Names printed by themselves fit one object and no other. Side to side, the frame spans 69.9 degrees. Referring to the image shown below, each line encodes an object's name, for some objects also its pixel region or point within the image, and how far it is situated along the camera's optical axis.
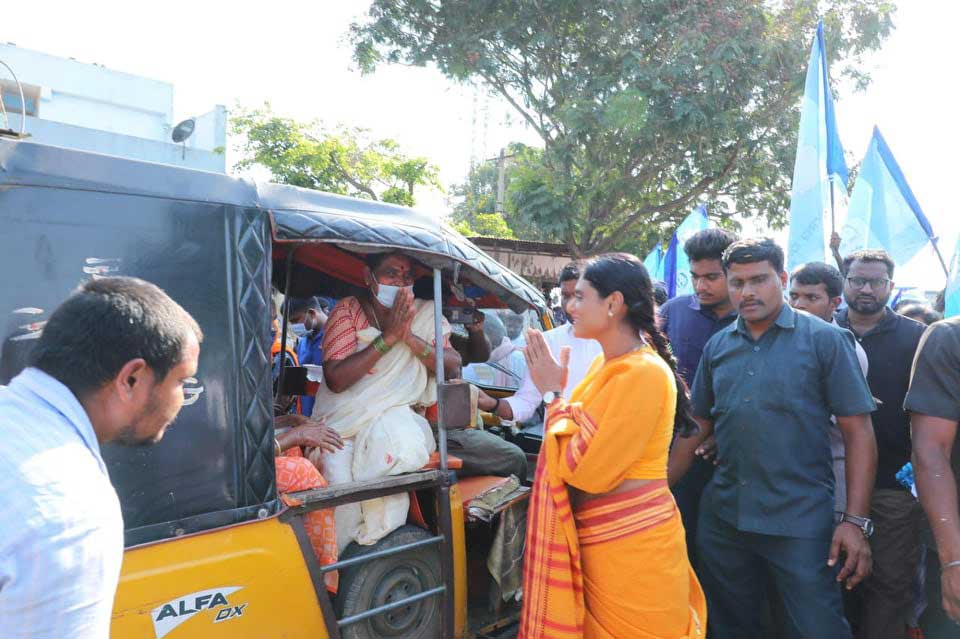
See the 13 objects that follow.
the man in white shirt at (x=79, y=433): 0.98
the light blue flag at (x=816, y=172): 5.10
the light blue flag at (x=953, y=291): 3.87
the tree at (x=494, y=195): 12.09
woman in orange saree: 2.22
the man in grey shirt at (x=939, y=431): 2.26
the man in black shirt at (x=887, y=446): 3.13
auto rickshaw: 1.93
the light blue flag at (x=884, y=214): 5.89
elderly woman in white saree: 2.89
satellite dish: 11.73
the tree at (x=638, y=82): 10.47
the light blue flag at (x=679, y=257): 8.34
